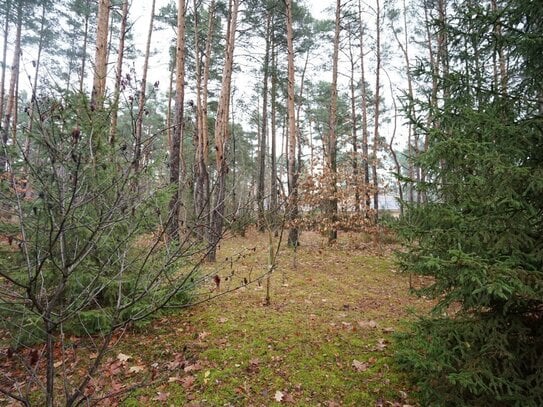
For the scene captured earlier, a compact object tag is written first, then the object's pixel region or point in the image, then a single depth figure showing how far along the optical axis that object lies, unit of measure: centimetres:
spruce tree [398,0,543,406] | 248
